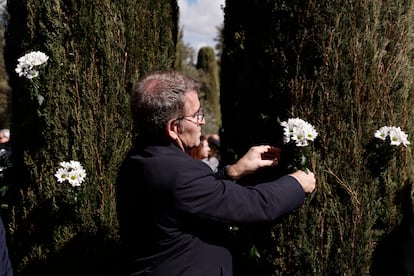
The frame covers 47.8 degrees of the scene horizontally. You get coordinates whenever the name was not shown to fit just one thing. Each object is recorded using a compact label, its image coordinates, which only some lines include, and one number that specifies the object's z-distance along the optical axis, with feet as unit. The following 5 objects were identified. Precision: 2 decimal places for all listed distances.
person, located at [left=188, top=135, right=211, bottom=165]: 19.17
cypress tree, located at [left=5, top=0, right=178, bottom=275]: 11.12
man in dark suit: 6.51
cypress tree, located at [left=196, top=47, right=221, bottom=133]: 65.77
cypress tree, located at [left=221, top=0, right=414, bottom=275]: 8.43
